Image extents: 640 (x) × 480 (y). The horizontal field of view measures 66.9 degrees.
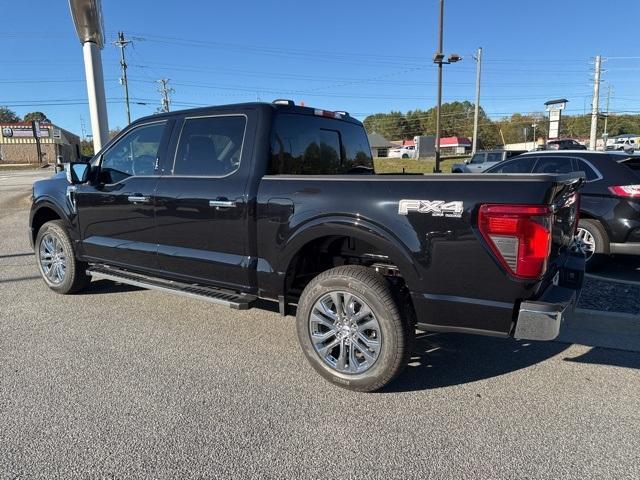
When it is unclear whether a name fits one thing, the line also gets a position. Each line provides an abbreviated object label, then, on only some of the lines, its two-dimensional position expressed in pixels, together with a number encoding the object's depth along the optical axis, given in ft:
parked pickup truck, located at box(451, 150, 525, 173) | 76.16
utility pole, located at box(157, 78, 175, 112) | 220.64
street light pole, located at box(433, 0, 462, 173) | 75.00
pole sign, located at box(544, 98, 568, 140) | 150.32
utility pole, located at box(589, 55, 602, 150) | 145.32
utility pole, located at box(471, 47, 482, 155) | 133.57
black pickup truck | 9.24
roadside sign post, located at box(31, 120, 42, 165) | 242.78
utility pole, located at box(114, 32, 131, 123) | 179.11
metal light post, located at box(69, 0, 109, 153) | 38.96
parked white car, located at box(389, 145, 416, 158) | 234.74
